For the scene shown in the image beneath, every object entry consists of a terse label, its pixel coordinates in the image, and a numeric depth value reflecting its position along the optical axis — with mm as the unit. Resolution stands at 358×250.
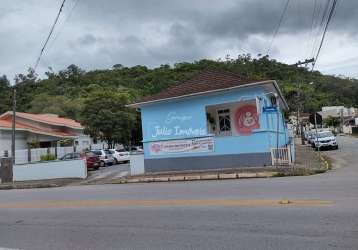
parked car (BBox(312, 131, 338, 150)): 41781
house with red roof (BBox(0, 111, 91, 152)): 44469
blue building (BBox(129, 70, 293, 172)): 23719
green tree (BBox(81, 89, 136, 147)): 55250
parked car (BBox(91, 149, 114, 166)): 40469
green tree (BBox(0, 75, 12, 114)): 62031
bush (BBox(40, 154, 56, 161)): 35969
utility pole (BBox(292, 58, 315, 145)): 42406
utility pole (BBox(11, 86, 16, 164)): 33562
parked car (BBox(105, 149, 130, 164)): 42969
